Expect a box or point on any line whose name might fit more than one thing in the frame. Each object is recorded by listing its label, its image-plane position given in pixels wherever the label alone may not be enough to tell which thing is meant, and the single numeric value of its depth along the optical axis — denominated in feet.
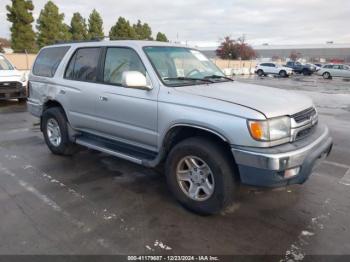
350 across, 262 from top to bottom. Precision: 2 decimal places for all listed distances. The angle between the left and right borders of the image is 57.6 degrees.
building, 283.10
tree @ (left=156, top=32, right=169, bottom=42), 144.36
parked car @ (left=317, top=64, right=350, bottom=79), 113.60
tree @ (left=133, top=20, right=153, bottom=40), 129.51
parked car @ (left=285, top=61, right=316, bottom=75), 137.08
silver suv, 10.32
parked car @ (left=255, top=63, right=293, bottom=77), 120.67
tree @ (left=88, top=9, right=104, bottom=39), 108.37
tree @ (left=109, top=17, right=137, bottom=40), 114.11
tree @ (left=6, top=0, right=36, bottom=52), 80.79
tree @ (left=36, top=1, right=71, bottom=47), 87.81
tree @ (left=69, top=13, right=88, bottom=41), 104.37
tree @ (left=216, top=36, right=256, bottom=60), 191.52
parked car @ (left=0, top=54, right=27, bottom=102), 35.40
